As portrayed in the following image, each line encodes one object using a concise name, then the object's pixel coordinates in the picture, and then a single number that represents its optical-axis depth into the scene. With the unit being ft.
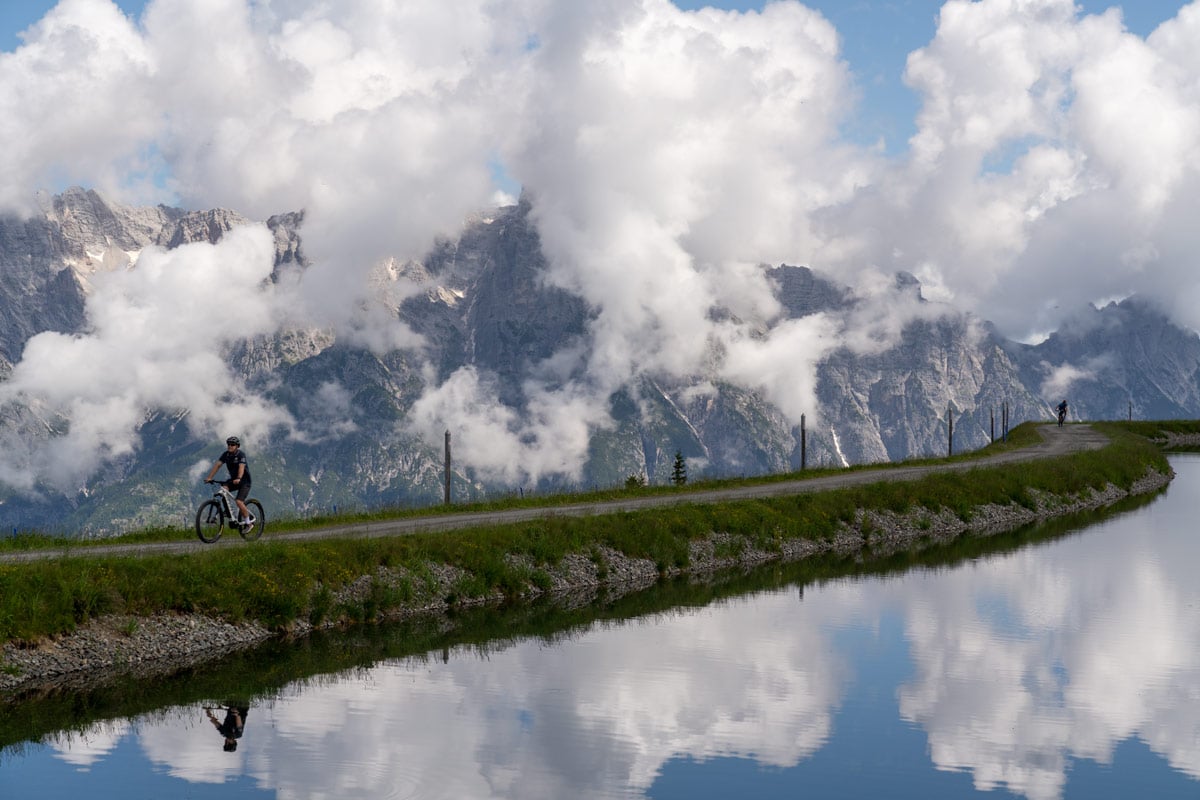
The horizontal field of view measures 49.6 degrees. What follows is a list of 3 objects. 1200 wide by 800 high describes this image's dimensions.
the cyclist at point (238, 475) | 148.56
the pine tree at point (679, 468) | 578.41
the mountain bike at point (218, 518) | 148.36
